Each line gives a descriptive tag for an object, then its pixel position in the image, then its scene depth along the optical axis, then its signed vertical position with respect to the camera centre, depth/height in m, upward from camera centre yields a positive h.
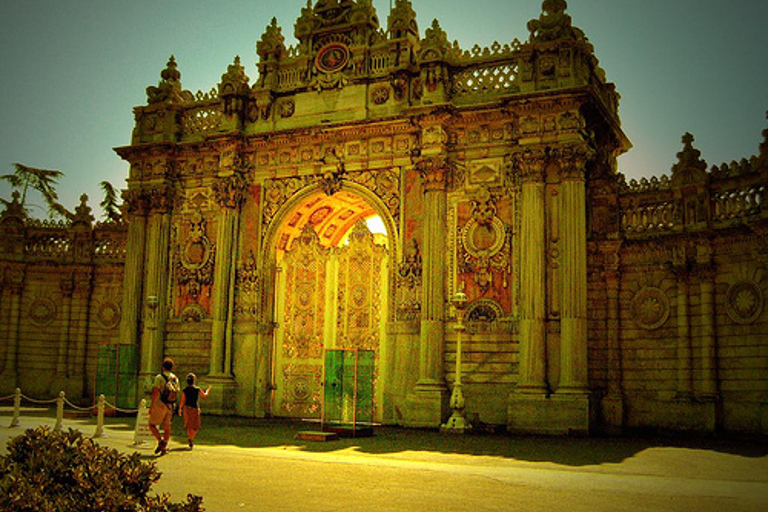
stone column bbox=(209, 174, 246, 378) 22.78 +2.37
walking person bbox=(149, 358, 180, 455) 14.05 -0.94
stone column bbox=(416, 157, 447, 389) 19.88 +2.09
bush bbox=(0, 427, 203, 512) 5.81 -1.07
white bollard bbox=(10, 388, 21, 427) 17.11 -1.55
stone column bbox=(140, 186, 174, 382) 23.58 +2.09
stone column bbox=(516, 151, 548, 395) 18.81 +1.98
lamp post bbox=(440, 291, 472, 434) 18.52 -1.02
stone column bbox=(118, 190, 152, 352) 24.09 +2.46
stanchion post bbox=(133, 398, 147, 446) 14.60 -1.41
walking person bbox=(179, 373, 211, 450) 14.37 -1.12
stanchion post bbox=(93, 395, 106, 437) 15.47 -1.43
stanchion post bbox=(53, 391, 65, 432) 15.91 -1.34
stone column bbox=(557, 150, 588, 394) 18.47 +2.03
